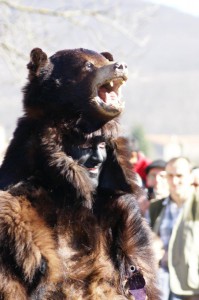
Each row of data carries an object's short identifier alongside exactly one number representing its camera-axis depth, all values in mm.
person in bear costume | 9758
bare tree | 22484
